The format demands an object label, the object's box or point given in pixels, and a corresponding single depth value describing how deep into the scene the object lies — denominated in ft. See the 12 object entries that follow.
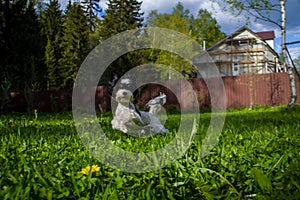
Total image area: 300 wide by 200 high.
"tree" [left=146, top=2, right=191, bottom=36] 93.40
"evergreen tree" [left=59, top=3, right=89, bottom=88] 92.27
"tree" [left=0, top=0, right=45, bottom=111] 51.16
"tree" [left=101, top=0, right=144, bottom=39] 94.61
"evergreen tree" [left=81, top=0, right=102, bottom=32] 105.29
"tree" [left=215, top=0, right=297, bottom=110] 37.96
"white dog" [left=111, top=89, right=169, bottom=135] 12.67
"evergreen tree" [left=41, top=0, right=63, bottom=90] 93.35
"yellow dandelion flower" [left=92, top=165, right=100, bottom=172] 4.16
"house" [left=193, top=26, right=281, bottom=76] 100.01
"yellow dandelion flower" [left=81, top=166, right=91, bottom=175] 4.05
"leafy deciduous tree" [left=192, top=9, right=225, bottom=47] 128.77
